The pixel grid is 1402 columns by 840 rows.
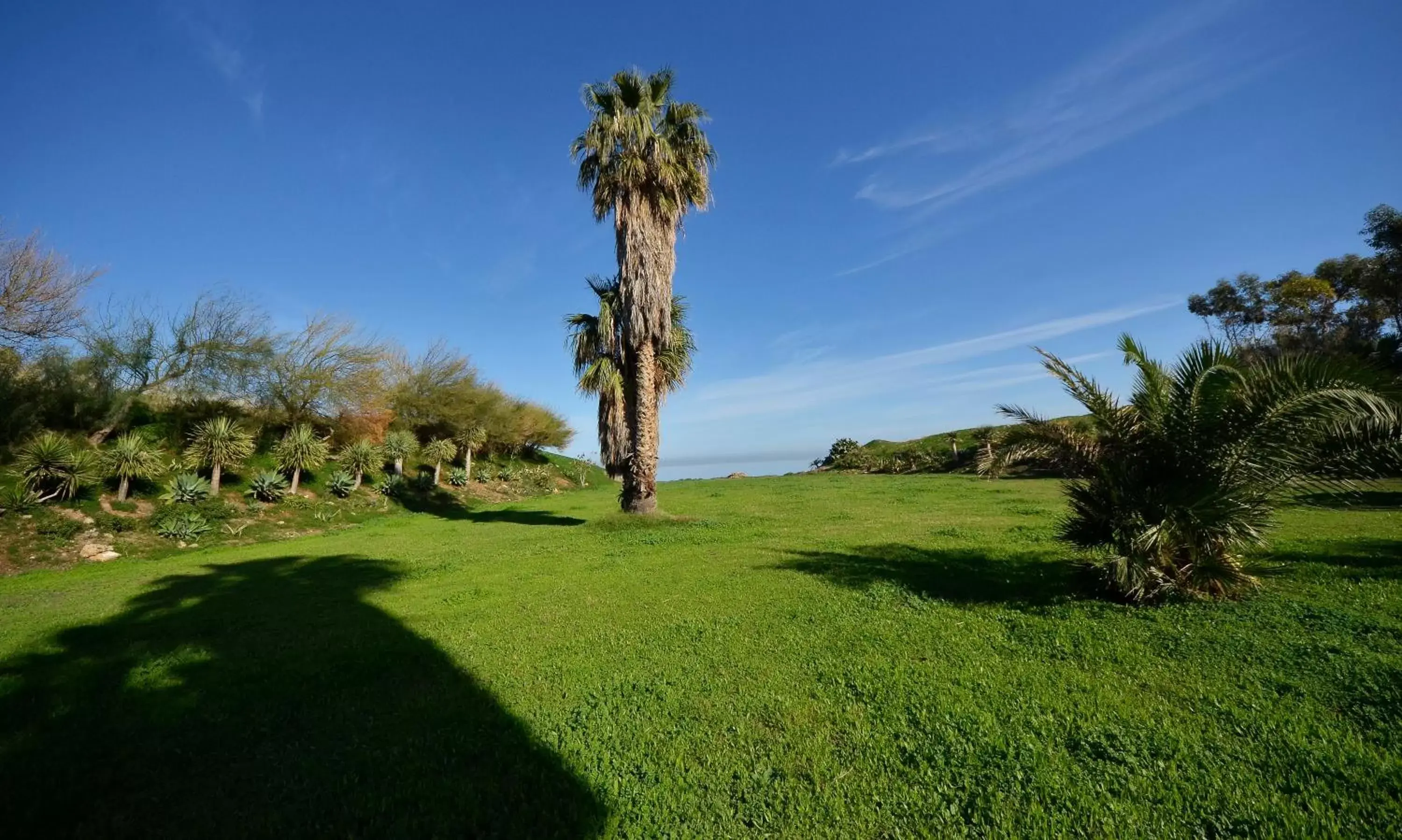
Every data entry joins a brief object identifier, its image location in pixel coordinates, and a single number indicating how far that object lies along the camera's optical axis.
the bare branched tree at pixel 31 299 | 15.61
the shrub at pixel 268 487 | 19.09
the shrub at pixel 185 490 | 16.92
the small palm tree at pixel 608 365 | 15.64
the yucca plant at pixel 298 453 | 20.75
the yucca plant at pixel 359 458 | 23.17
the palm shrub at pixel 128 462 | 16.03
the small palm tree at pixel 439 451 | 28.20
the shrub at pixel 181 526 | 14.88
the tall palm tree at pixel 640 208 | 15.36
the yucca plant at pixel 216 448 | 18.78
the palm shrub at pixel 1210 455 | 6.05
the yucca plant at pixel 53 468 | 14.41
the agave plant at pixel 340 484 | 21.72
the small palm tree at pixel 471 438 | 30.95
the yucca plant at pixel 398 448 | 25.59
